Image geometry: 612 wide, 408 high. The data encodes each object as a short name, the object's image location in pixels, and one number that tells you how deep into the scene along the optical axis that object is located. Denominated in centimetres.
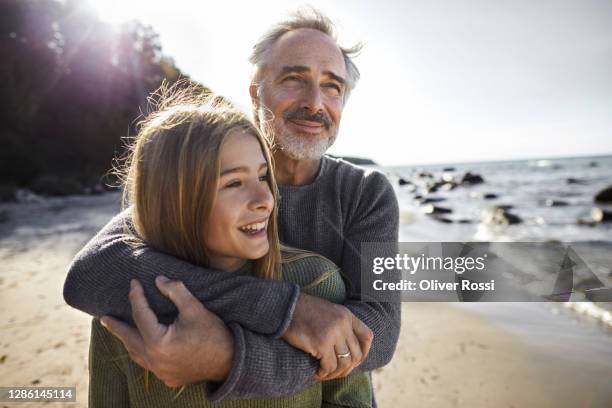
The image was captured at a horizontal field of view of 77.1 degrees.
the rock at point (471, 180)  3180
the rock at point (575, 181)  2745
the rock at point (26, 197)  1567
